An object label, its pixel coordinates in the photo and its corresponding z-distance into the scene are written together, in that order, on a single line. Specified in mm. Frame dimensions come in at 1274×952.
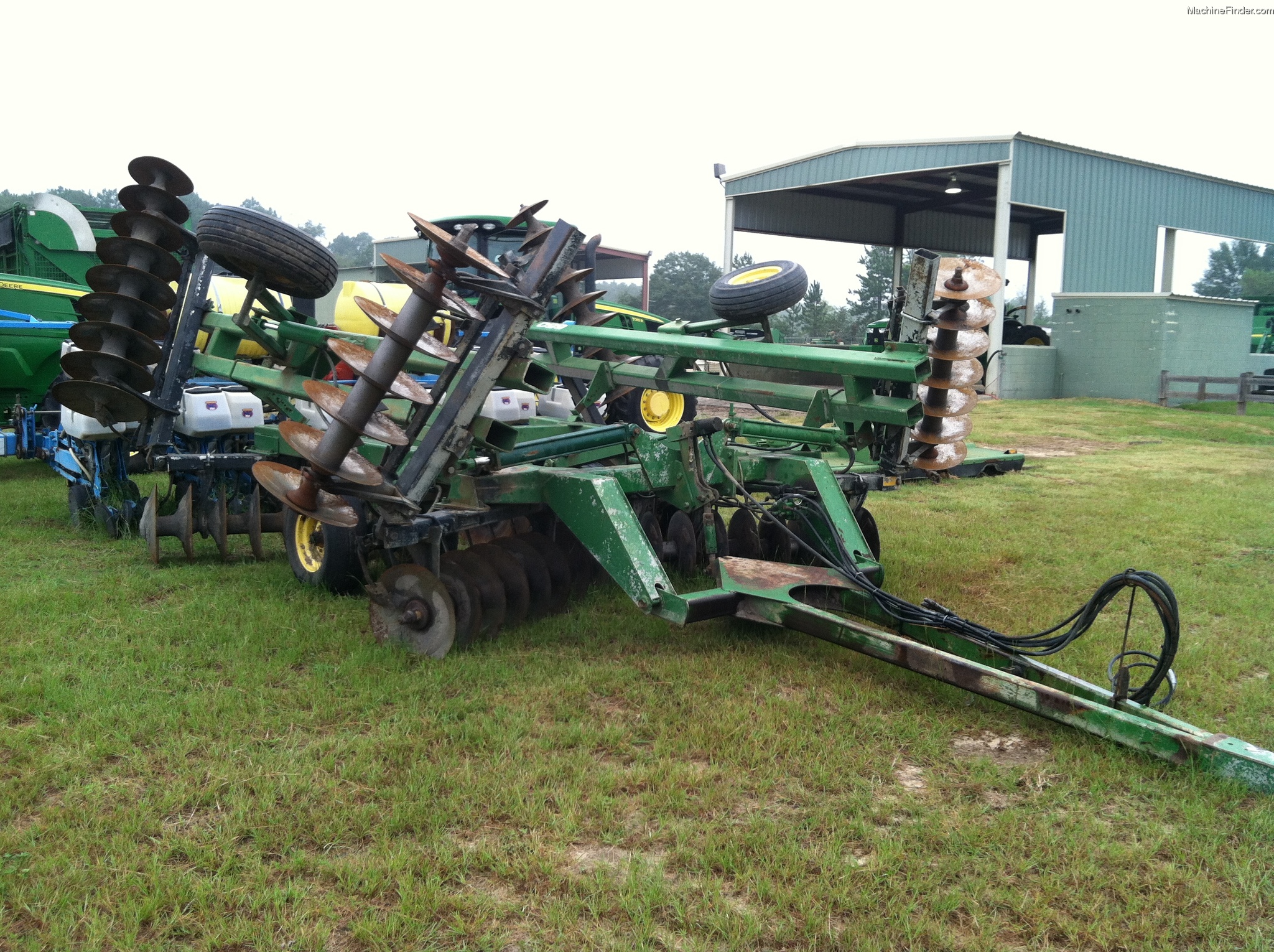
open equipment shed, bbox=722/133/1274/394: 20047
